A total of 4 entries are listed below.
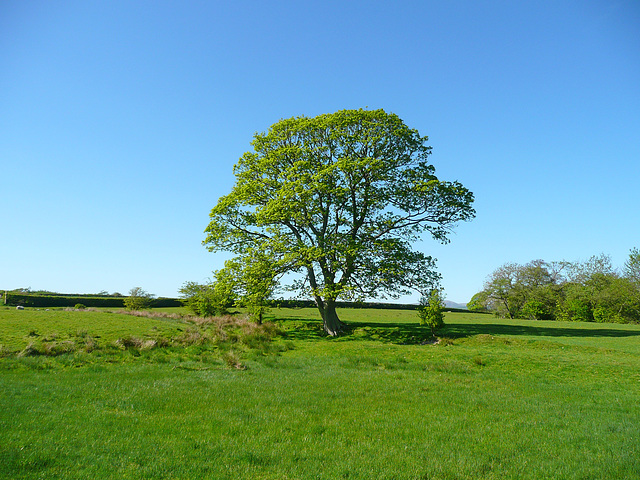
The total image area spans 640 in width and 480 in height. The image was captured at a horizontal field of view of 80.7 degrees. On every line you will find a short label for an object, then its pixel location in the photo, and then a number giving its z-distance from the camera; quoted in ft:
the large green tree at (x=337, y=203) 96.07
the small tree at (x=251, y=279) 98.63
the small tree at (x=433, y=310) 89.97
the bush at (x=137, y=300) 195.21
